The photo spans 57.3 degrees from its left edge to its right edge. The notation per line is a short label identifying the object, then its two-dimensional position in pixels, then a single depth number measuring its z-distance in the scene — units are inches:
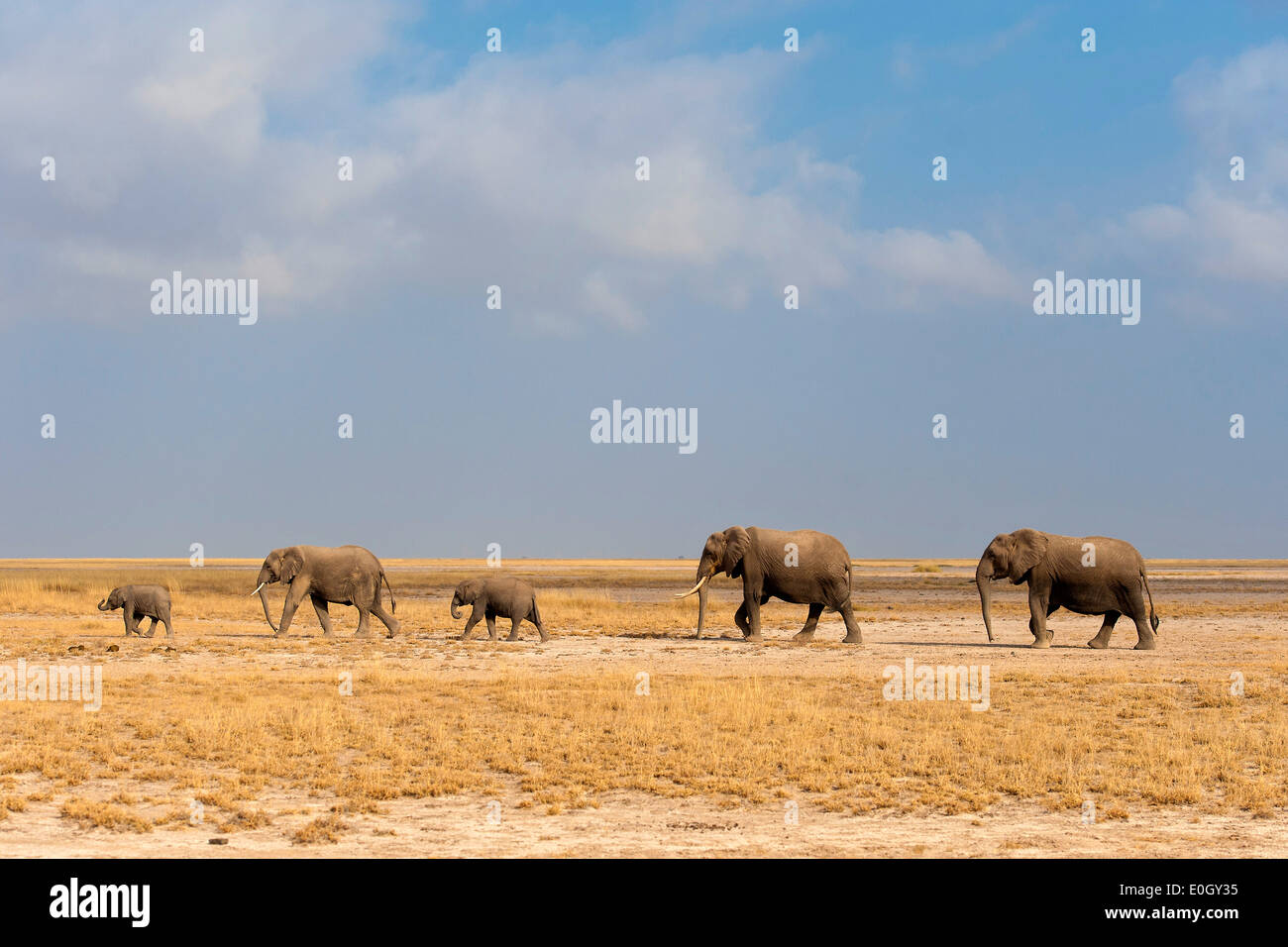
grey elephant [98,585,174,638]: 1190.9
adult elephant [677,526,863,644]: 1221.1
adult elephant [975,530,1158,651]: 1138.0
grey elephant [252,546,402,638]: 1204.5
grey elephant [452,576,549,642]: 1221.1
